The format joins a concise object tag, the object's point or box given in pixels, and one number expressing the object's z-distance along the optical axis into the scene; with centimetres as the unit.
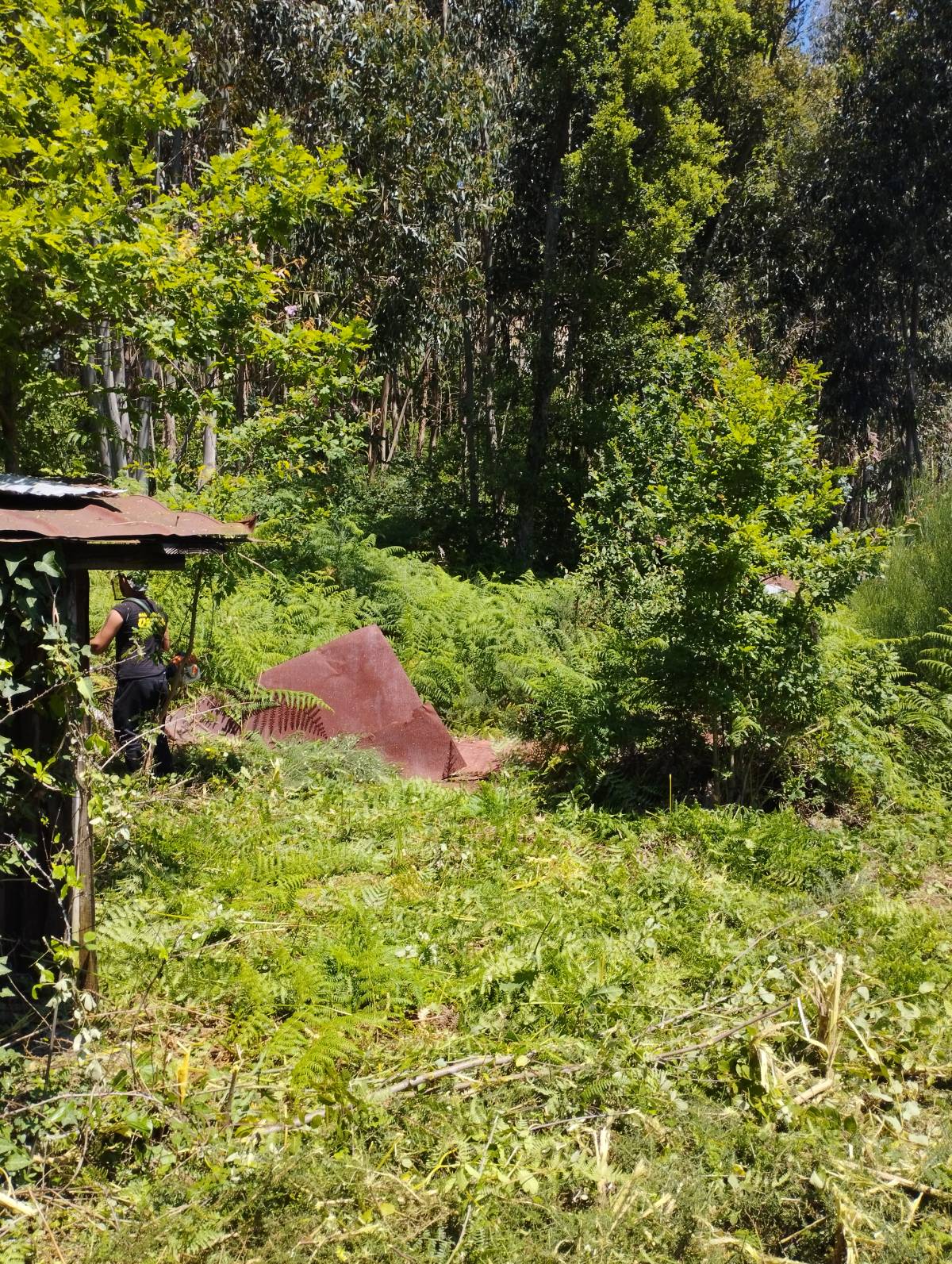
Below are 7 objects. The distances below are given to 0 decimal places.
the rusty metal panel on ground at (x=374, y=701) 747
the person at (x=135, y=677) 628
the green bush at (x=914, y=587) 940
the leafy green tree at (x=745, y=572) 614
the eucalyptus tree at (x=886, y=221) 1797
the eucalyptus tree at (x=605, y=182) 1420
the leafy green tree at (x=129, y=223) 529
